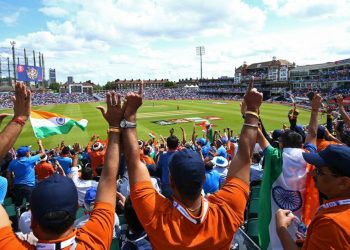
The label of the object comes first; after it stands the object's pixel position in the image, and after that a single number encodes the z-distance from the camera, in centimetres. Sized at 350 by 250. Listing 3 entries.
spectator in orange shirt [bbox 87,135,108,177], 877
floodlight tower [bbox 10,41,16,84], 10088
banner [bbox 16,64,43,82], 7431
